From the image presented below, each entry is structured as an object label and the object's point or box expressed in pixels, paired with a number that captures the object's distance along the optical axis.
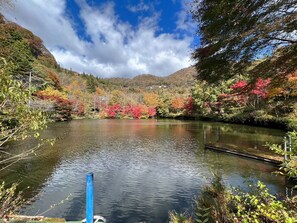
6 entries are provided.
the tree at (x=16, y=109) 2.71
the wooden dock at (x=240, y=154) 10.18
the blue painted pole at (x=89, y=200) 3.09
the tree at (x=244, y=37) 4.63
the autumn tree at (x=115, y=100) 57.16
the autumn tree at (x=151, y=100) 59.92
